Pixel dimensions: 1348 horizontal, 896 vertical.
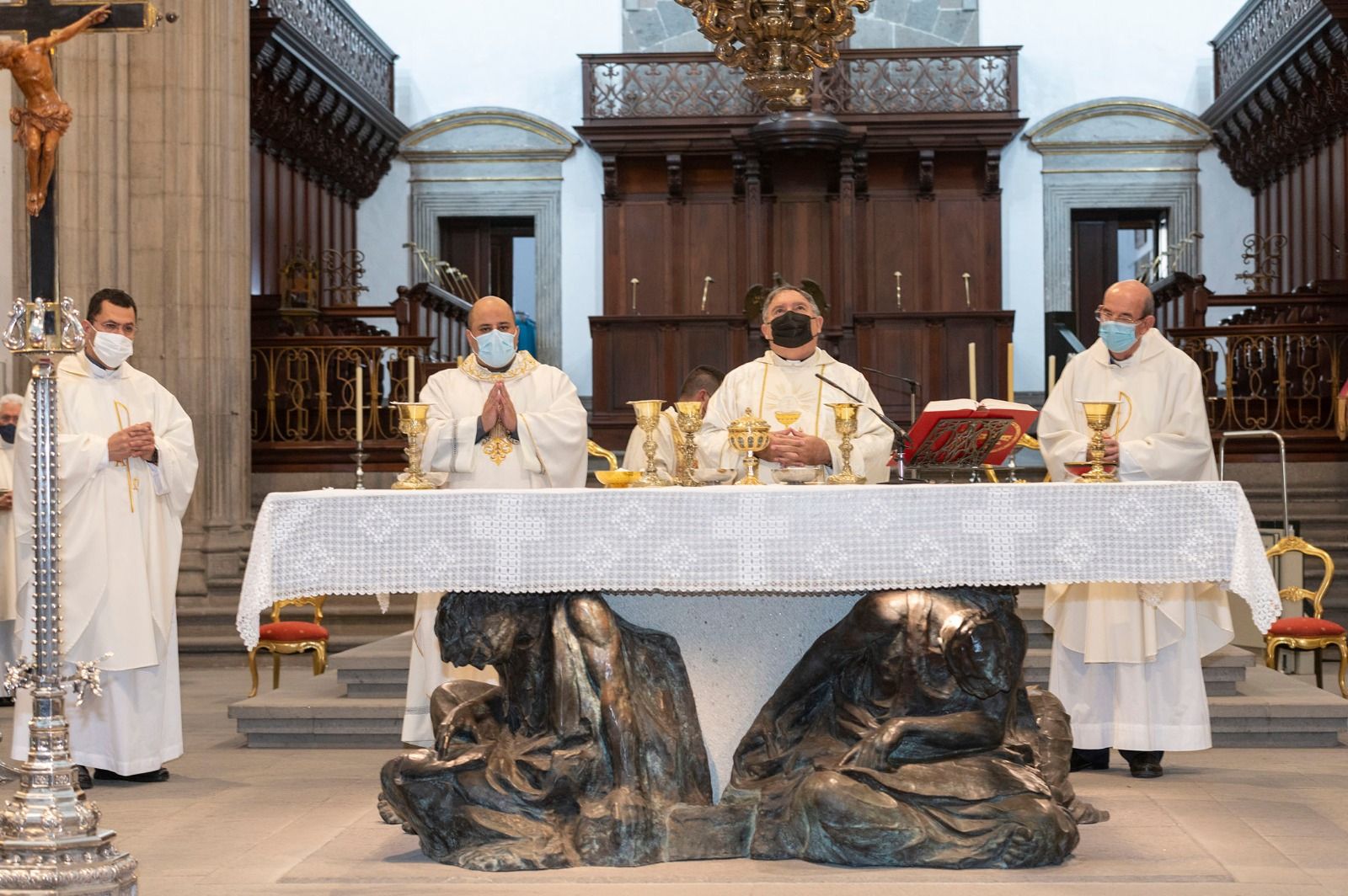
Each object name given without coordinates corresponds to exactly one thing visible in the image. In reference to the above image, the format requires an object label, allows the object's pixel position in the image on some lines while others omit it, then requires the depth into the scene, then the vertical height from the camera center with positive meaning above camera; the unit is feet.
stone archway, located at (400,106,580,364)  62.69 +9.78
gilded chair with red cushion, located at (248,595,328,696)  27.50 -2.95
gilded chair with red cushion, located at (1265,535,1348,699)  26.58 -2.92
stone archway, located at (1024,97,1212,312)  61.26 +9.68
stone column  36.14 +4.94
